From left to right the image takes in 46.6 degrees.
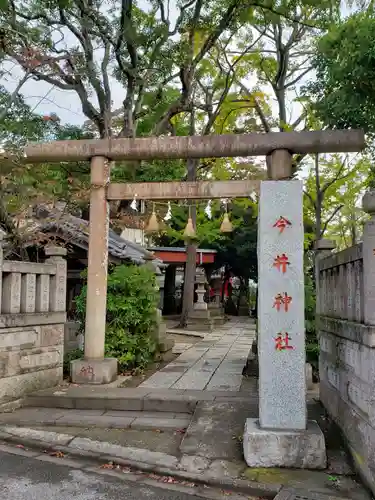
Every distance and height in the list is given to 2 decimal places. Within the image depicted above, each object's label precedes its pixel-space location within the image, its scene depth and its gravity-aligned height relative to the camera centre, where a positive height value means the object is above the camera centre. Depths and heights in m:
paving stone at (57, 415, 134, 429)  6.44 -2.01
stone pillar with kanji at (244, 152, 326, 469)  4.93 -0.64
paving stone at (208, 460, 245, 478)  4.77 -2.03
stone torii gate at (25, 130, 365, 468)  4.93 -0.64
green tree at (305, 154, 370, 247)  20.48 +5.21
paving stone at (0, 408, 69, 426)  6.52 -2.01
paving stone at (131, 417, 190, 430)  6.41 -2.03
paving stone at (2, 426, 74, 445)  5.80 -2.03
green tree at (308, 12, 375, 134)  6.62 +3.49
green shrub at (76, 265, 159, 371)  9.54 -0.59
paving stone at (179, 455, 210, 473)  4.93 -2.02
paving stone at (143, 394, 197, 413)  7.07 -1.89
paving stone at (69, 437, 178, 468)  5.18 -2.04
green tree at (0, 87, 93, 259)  8.56 +2.38
